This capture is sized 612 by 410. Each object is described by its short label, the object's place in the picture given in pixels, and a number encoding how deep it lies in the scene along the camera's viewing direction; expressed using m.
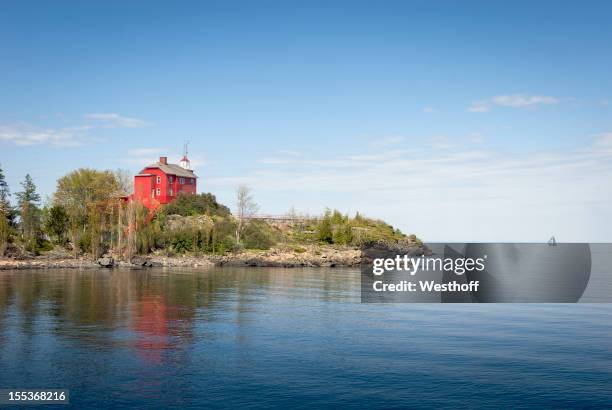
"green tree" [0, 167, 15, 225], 120.62
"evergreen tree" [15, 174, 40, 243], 117.19
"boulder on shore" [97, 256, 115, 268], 104.78
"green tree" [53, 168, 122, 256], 116.50
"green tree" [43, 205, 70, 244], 118.75
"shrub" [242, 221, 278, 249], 131.00
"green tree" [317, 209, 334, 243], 147.38
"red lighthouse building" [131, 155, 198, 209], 132.88
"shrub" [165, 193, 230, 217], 133.50
